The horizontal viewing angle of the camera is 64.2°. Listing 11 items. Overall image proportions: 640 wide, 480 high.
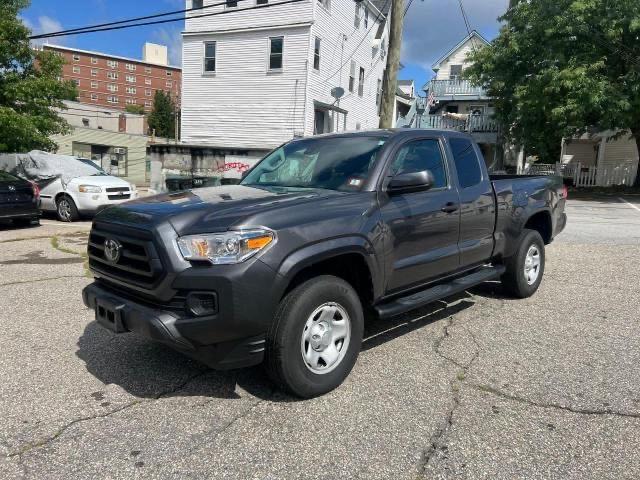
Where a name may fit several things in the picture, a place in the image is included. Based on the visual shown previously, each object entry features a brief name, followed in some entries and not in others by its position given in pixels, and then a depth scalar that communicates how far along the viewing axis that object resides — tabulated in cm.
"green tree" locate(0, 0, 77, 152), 1429
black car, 1095
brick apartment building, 11288
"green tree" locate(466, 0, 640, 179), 1789
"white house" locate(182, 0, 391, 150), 2227
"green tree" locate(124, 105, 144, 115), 10374
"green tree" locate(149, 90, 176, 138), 9125
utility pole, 1173
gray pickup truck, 299
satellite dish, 2030
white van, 1241
